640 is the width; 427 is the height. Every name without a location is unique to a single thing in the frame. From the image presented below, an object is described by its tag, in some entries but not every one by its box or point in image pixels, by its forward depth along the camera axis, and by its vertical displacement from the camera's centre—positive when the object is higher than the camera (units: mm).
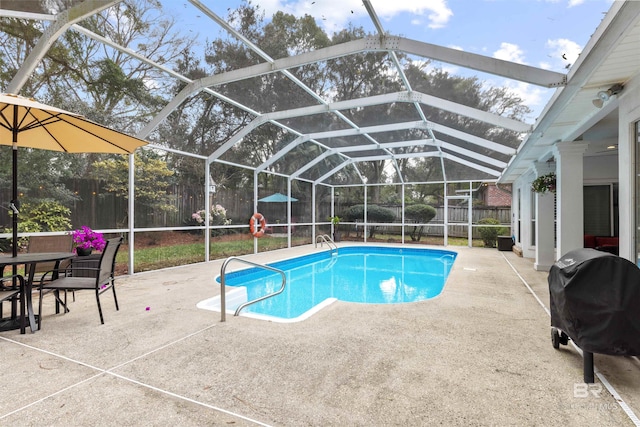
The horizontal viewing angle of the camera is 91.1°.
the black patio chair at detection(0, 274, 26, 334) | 2993 -766
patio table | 2941 -654
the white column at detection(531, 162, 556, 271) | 6742 -436
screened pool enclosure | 4180 +2066
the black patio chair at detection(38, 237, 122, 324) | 3191 -712
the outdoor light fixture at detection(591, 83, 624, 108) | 3152 +1216
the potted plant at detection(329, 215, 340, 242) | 13328 -531
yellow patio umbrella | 3184 +973
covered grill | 2078 -628
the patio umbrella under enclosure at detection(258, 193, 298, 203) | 10257 +512
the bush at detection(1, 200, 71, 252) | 4730 -61
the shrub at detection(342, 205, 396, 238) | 13297 -53
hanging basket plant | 6121 +561
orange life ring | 9359 -329
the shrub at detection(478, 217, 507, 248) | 11523 -770
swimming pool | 4945 -1538
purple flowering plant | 4694 -376
